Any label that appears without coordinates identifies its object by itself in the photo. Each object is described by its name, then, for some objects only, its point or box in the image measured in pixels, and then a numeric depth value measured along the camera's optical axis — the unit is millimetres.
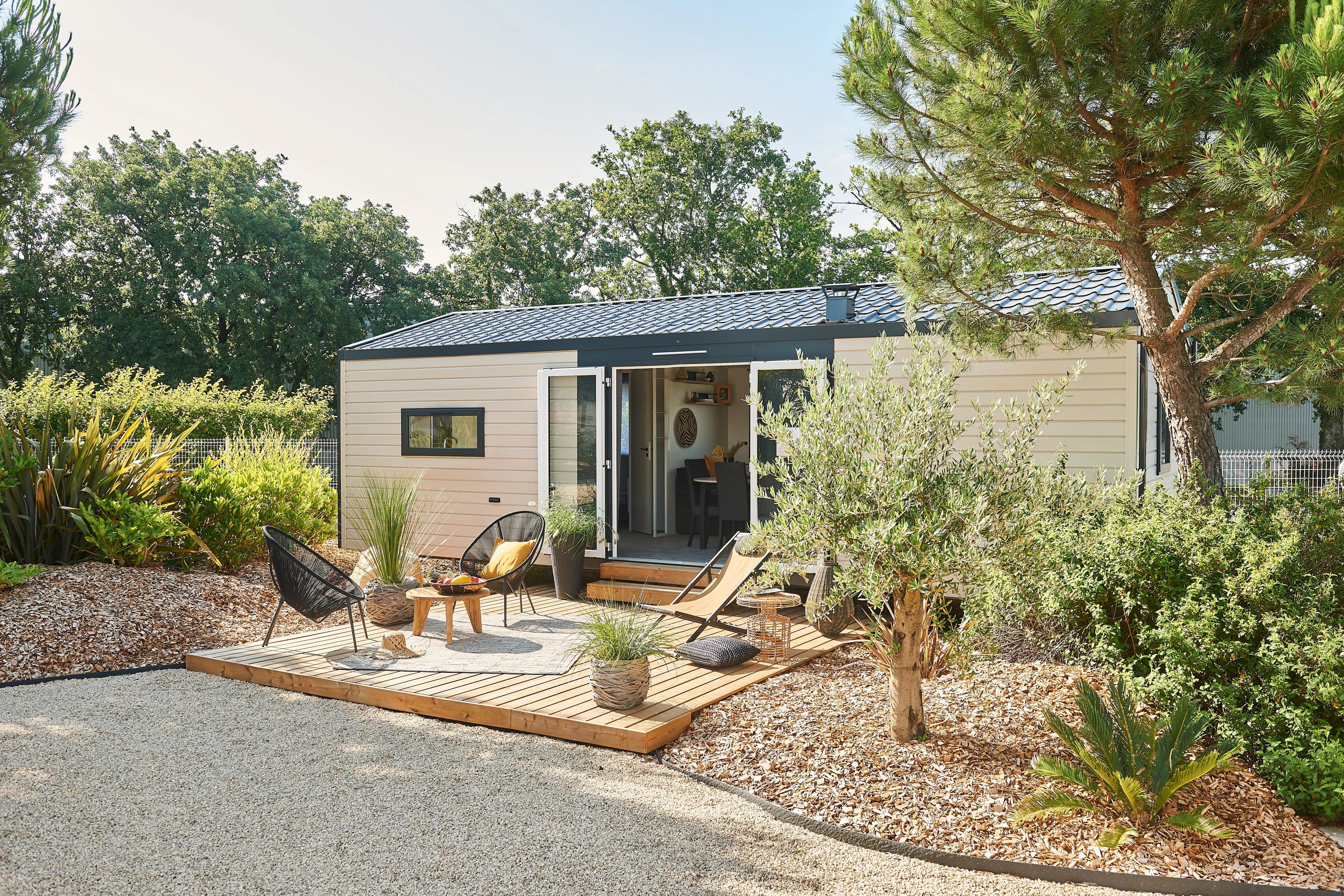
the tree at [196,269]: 19828
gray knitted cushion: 5031
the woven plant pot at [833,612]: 5793
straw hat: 5172
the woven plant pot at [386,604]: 6090
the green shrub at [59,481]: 6305
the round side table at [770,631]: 5277
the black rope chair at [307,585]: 5133
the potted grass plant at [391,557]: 6113
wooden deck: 4020
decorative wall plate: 10219
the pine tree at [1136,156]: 3471
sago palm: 2951
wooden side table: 5344
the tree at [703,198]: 21312
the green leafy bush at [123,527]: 6387
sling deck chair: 5418
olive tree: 3430
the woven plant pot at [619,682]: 4113
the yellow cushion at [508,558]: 6336
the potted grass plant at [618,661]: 4125
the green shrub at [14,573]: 5621
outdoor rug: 4961
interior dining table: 8664
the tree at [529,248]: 23672
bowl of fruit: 5379
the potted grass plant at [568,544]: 7285
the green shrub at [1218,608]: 3209
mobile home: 6301
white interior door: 9711
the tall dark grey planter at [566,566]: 7281
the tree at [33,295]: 19000
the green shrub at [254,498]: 7242
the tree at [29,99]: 6426
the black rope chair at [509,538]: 6566
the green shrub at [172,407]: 11188
